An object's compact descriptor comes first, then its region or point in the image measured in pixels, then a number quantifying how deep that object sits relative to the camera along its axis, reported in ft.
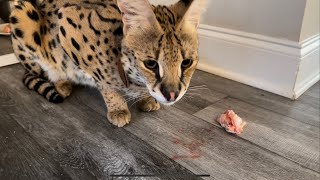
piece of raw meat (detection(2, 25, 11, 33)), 6.46
